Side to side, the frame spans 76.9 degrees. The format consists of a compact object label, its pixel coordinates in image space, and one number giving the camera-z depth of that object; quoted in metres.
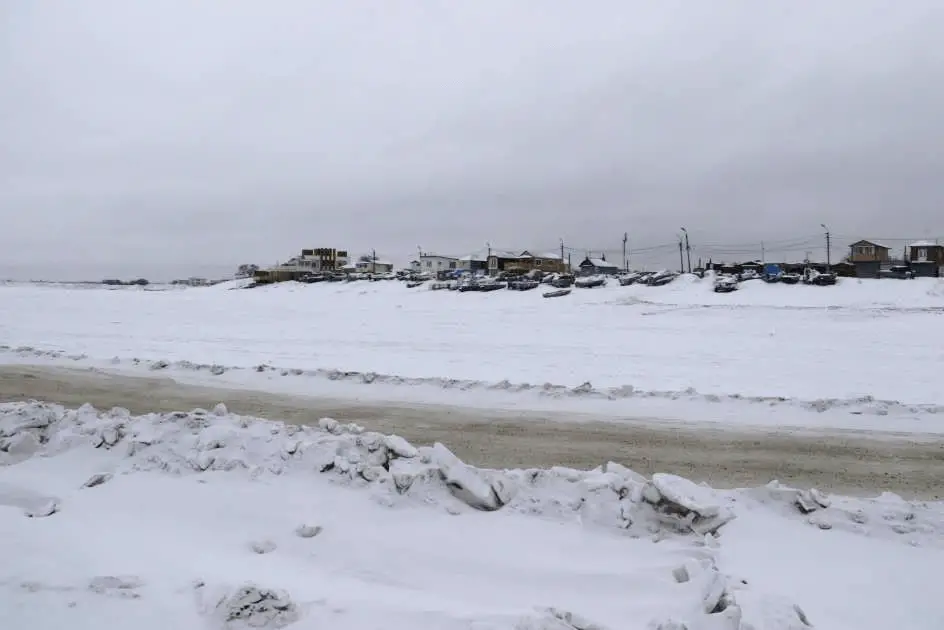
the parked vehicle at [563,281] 42.66
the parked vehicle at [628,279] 45.43
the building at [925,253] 57.78
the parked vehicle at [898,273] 43.11
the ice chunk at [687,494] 5.08
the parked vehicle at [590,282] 42.16
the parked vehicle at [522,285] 41.19
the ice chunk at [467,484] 5.37
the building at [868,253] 56.03
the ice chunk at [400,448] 6.18
